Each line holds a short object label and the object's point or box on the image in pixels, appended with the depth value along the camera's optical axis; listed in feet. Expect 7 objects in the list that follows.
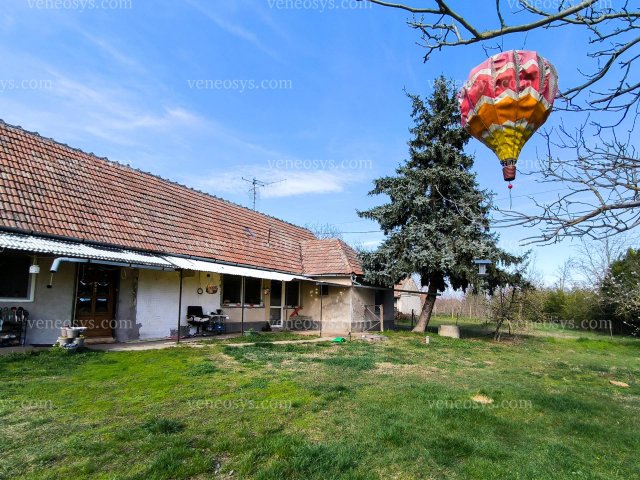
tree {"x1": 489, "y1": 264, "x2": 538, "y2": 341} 56.80
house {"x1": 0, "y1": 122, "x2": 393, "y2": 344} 31.37
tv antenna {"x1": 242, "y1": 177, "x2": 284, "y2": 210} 97.25
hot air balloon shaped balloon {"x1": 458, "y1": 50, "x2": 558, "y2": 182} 10.10
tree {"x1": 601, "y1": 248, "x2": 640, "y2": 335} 64.03
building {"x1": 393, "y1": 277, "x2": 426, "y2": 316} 150.00
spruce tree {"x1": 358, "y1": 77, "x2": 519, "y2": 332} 54.90
